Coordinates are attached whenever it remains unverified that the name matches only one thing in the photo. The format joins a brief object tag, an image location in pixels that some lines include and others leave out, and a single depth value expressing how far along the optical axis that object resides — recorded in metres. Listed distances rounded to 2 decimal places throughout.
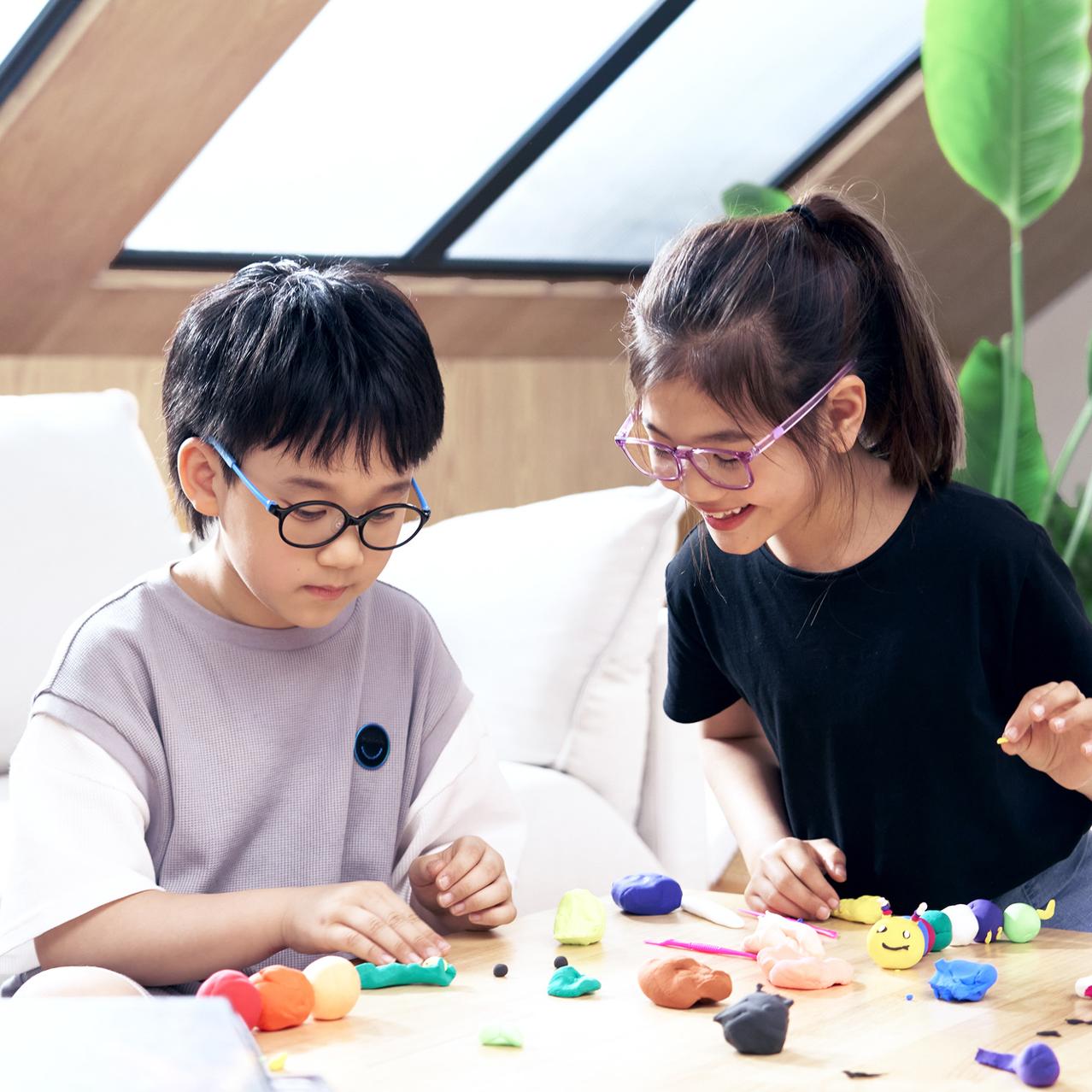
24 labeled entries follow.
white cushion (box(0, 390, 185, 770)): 2.64
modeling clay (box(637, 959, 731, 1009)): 1.59
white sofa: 2.62
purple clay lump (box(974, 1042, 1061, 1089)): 1.46
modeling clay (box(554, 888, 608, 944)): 1.74
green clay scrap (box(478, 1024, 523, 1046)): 1.53
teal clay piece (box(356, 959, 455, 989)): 1.66
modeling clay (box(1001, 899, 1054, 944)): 1.73
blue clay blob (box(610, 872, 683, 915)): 1.82
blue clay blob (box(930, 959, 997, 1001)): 1.60
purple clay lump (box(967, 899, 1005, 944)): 1.73
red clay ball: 1.55
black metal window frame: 3.96
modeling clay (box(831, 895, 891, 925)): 1.80
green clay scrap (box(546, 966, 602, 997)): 1.63
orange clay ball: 1.56
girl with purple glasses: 1.84
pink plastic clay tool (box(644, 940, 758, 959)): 1.71
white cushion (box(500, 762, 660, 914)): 2.51
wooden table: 1.49
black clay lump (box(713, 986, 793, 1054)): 1.51
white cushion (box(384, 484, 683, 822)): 2.63
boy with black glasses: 1.75
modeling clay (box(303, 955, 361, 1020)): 1.58
